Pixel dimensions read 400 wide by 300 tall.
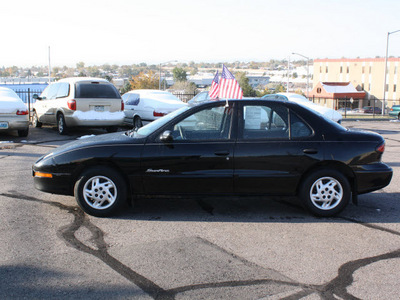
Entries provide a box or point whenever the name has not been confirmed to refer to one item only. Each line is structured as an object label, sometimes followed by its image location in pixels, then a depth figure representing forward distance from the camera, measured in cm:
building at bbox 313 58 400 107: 7988
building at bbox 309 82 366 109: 7375
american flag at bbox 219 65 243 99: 959
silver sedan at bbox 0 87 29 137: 1358
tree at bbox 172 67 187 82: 11909
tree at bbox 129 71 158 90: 8059
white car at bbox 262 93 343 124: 1773
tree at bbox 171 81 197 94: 8478
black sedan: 619
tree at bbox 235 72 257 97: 7671
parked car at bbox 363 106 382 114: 6381
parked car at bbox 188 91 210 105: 1888
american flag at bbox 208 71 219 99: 1355
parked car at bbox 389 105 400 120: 2777
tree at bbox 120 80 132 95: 7800
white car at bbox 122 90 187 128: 1633
